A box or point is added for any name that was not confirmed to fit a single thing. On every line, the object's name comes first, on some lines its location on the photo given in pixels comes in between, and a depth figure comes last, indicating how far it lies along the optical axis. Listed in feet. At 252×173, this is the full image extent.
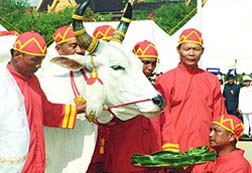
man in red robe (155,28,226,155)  23.06
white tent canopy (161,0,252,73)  59.55
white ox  18.94
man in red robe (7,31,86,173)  17.57
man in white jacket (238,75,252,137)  58.77
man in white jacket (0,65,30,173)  13.68
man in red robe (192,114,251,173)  21.94
